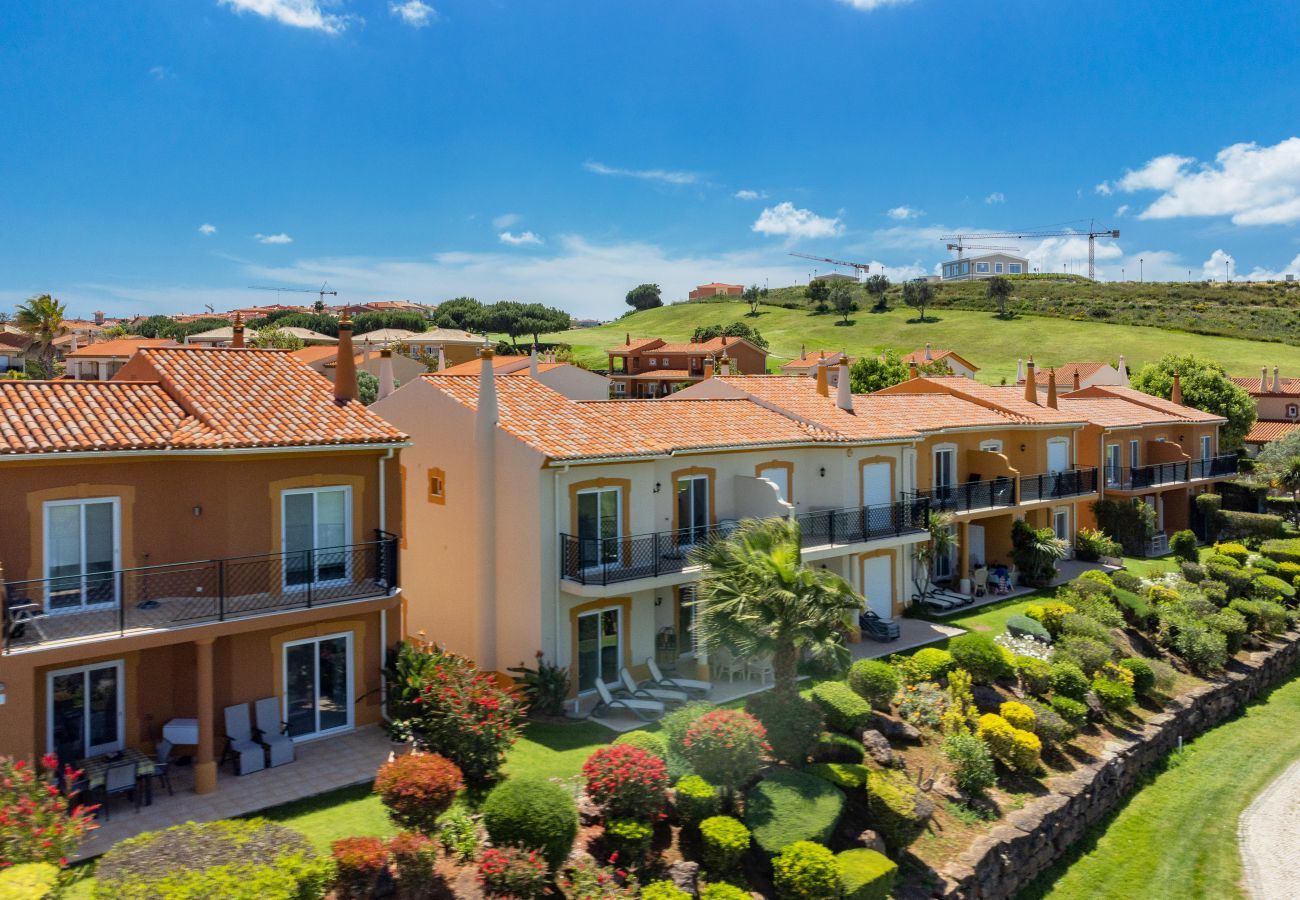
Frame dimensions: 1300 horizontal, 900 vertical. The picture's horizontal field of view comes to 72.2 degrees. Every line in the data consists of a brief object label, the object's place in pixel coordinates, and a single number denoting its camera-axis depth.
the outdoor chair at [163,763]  15.50
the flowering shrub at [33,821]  11.21
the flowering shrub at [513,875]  12.77
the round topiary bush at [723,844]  14.63
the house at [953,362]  86.94
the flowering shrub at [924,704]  21.73
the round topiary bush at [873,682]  21.05
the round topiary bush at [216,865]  9.97
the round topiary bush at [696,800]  15.15
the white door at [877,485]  28.61
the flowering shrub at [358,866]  12.27
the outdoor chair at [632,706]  20.78
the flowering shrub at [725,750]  15.66
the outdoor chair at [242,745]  16.33
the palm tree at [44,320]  52.91
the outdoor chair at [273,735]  16.72
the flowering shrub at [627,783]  14.49
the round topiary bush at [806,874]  14.43
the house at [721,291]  193.75
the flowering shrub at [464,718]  15.53
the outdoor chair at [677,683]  22.16
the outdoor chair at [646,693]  21.46
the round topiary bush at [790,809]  15.37
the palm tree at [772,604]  16.73
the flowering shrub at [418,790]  13.05
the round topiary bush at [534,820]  13.20
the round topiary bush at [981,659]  23.66
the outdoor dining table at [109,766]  14.63
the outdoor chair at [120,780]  14.64
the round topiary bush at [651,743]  16.47
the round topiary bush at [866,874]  14.86
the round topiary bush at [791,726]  17.75
